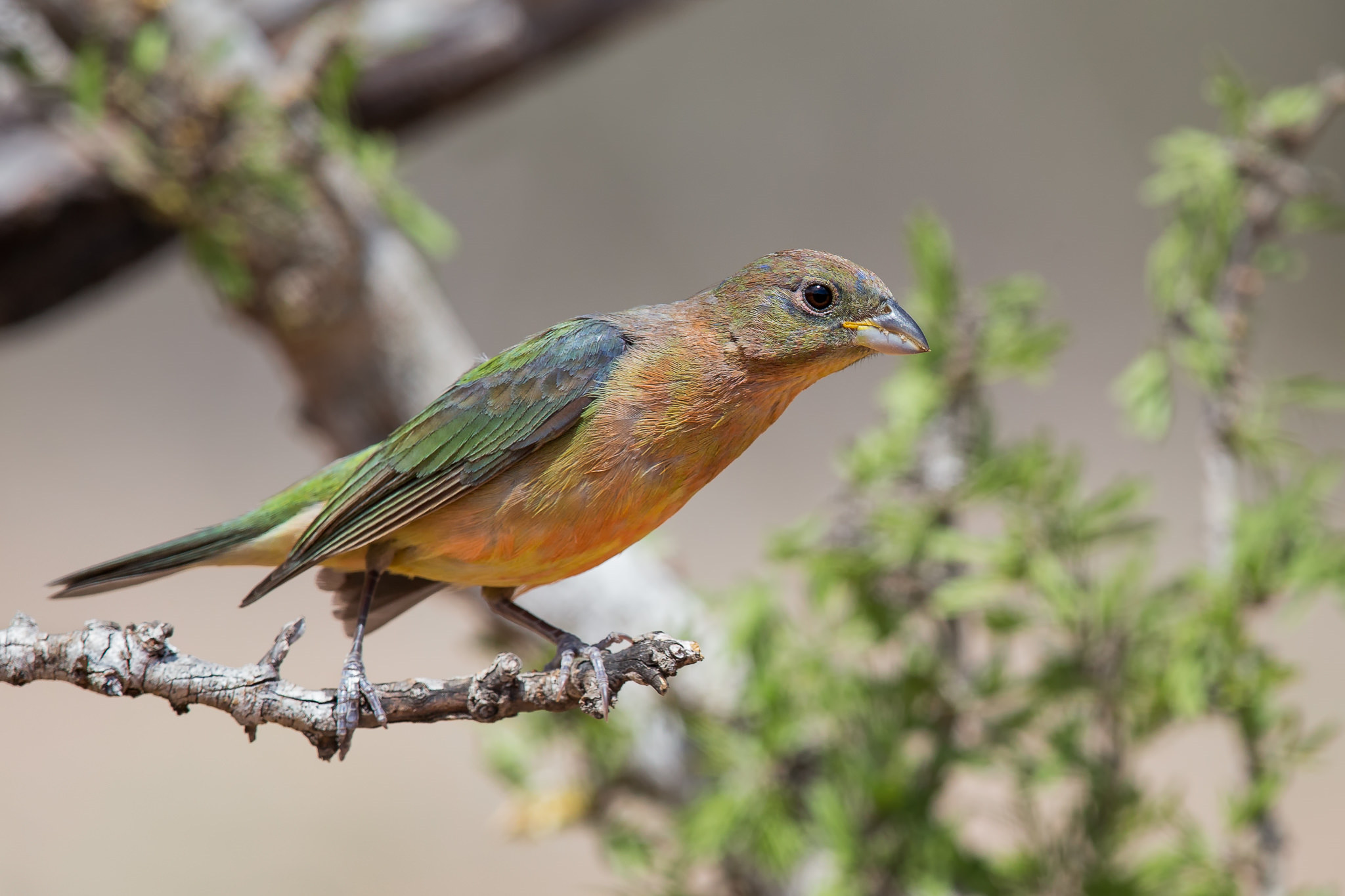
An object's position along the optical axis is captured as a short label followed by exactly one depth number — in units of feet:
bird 14.89
